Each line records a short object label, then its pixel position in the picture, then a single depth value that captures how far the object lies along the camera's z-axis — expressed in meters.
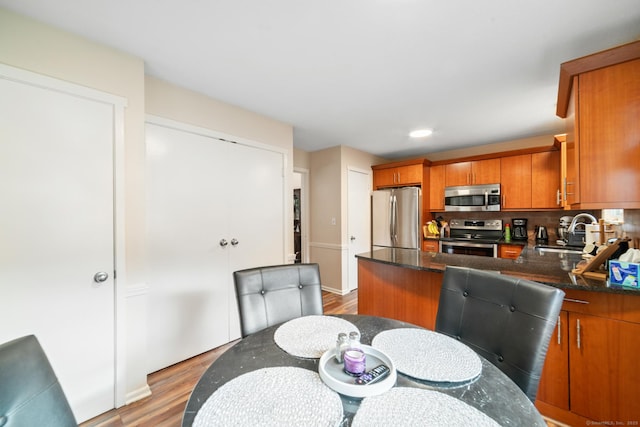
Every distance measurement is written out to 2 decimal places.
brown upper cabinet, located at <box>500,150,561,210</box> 3.28
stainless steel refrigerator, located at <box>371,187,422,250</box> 4.04
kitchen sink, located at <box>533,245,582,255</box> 2.97
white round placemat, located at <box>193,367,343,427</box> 0.65
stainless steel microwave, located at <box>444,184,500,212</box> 3.65
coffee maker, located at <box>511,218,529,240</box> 3.70
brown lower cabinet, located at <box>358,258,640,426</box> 1.28
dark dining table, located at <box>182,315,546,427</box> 0.69
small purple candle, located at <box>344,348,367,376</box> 0.82
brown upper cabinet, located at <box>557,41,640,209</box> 1.43
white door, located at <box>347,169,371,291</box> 4.11
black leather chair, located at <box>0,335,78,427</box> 0.59
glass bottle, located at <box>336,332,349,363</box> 0.91
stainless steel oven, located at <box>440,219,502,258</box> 3.53
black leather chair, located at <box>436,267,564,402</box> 0.96
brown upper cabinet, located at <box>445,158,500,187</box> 3.69
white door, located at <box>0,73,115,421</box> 1.36
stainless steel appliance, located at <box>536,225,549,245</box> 3.56
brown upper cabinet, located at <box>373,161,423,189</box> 4.12
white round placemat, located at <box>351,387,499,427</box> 0.65
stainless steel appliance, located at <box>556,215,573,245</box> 3.33
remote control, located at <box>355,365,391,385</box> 0.78
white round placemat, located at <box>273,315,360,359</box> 1.01
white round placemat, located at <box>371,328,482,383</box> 0.85
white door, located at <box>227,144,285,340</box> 2.52
